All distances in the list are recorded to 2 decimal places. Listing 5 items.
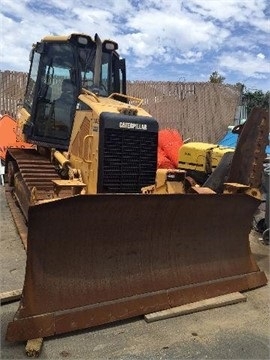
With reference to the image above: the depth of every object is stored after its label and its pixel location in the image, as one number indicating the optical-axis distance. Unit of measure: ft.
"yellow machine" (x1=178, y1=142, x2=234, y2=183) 30.32
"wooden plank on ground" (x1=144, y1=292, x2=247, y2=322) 13.35
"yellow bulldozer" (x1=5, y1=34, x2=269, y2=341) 12.52
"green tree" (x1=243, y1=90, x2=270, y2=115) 56.18
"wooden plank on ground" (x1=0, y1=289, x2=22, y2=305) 13.57
